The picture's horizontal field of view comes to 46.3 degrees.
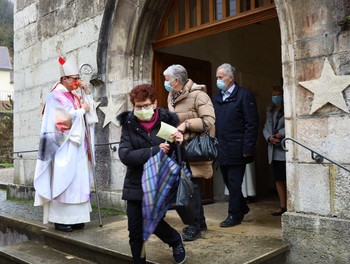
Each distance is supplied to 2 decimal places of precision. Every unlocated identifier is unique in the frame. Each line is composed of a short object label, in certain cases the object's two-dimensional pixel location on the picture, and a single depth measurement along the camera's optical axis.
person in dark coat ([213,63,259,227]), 4.09
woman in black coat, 2.96
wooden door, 5.53
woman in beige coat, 3.67
